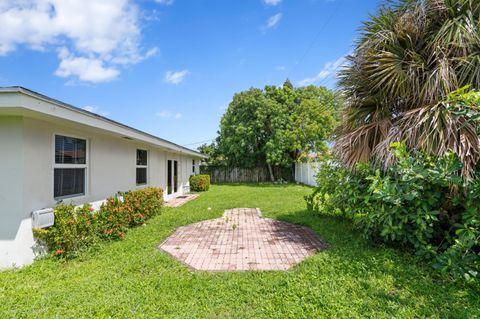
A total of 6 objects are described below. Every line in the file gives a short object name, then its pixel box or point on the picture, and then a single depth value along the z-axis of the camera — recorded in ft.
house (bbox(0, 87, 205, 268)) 12.55
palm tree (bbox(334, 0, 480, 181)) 11.59
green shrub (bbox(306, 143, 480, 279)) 10.37
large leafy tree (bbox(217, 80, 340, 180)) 61.36
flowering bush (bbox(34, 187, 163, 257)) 13.79
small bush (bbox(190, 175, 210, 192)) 51.24
